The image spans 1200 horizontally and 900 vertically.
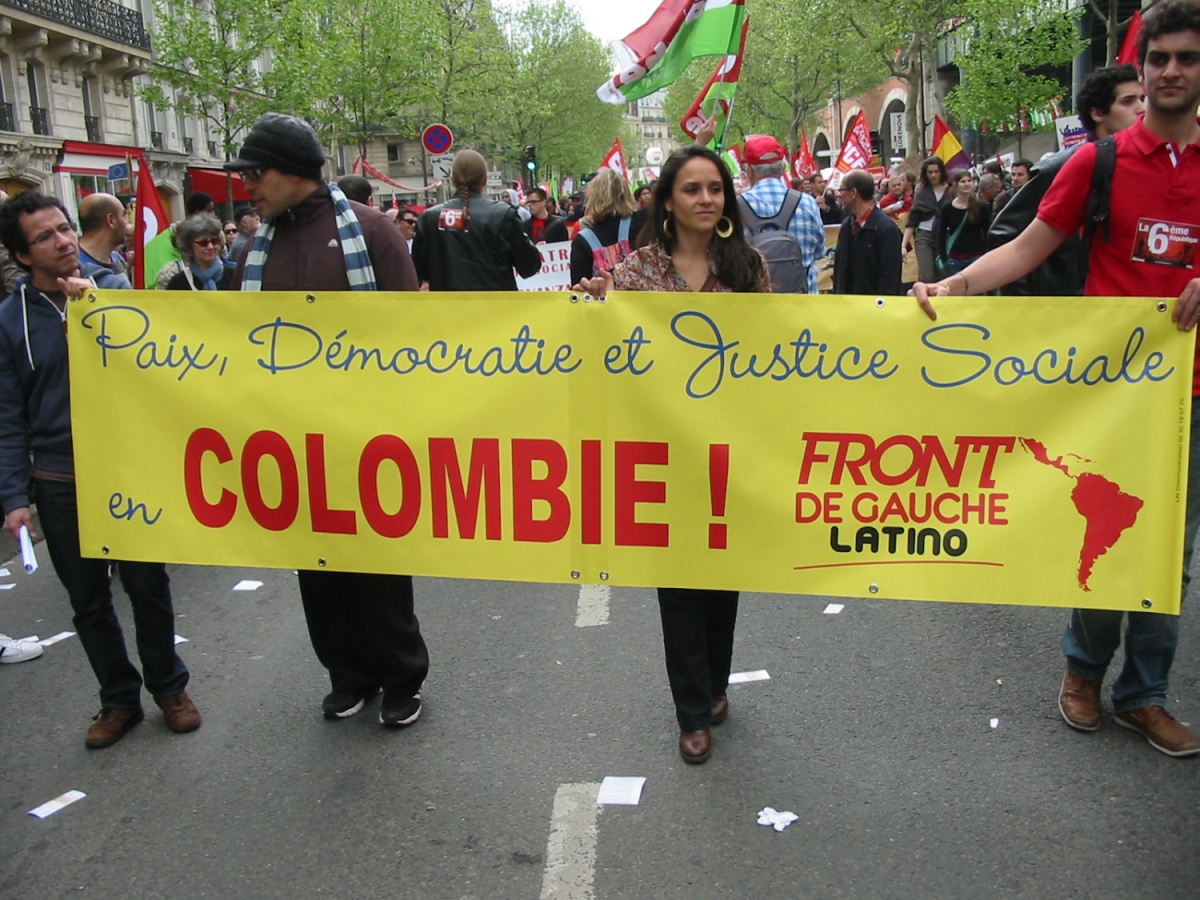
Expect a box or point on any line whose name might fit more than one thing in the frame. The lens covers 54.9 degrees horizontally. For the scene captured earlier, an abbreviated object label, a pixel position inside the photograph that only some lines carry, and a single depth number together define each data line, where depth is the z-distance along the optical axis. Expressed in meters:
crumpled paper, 3.27
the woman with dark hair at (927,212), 10.98
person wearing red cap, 5.99
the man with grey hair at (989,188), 13.23
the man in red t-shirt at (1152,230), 3.25
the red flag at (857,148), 19.97
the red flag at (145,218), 5.62
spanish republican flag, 12.62
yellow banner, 3.18
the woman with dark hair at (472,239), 7.37
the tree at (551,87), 58.91
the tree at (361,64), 35.91
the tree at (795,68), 41.78
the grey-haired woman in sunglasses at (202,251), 7.47
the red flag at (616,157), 14.35
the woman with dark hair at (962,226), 9.80
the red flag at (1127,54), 5.56
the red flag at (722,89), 6.75
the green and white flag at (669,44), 6.69
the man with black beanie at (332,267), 3.75
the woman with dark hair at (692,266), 3.60
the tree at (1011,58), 27.58
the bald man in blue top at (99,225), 5.44
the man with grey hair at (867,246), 7.88
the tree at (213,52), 33.69
